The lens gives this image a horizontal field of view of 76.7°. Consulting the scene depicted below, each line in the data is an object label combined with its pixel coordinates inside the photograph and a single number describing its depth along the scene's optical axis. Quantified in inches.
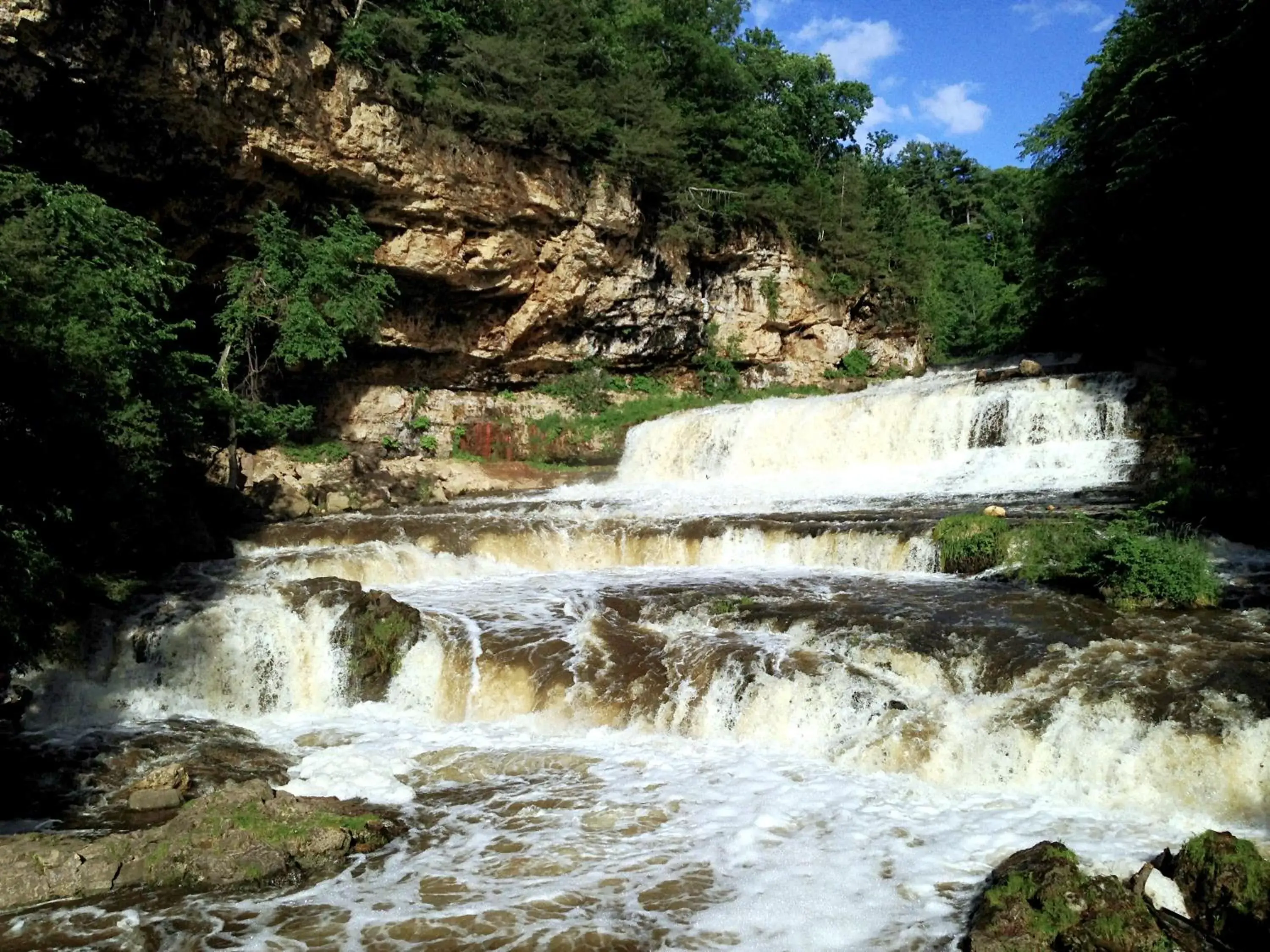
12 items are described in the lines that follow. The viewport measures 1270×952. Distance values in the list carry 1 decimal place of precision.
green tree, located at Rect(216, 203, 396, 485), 743.7
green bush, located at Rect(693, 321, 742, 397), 1097.4
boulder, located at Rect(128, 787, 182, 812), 262.4
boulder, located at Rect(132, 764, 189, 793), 272.8
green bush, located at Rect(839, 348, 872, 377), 1162.6
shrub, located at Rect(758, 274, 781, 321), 1129.4
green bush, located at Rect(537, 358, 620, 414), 995.9
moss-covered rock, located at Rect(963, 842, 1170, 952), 161.5
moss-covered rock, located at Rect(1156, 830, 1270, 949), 164.2
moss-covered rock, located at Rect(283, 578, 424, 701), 382.9
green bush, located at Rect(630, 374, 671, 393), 1059.3
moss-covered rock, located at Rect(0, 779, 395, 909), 205.5
